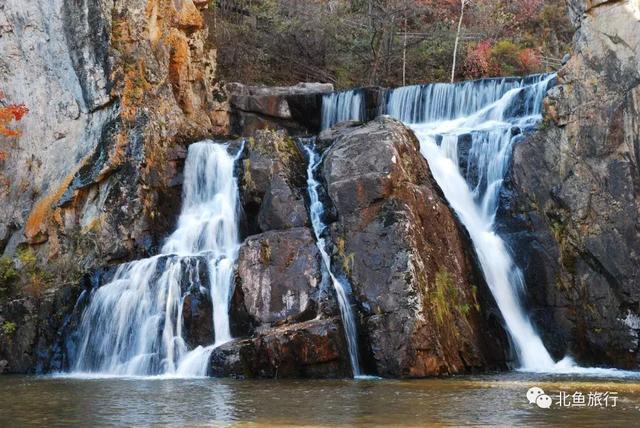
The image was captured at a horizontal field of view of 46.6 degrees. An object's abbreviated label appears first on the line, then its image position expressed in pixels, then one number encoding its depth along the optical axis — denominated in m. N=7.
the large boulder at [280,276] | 14.86
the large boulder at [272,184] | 16.64
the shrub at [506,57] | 32.84
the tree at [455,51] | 31.17
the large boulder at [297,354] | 13.75
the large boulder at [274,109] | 25.09
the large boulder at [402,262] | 14.09
